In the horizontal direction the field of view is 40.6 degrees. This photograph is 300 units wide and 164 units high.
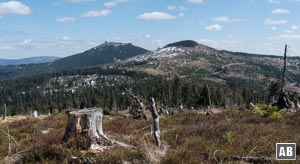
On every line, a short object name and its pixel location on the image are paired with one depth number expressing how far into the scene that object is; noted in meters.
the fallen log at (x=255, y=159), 7.99
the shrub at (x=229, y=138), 9.75
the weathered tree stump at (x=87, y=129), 8.42
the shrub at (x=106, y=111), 32.49
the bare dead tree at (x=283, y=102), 24.66
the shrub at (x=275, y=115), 16.58
